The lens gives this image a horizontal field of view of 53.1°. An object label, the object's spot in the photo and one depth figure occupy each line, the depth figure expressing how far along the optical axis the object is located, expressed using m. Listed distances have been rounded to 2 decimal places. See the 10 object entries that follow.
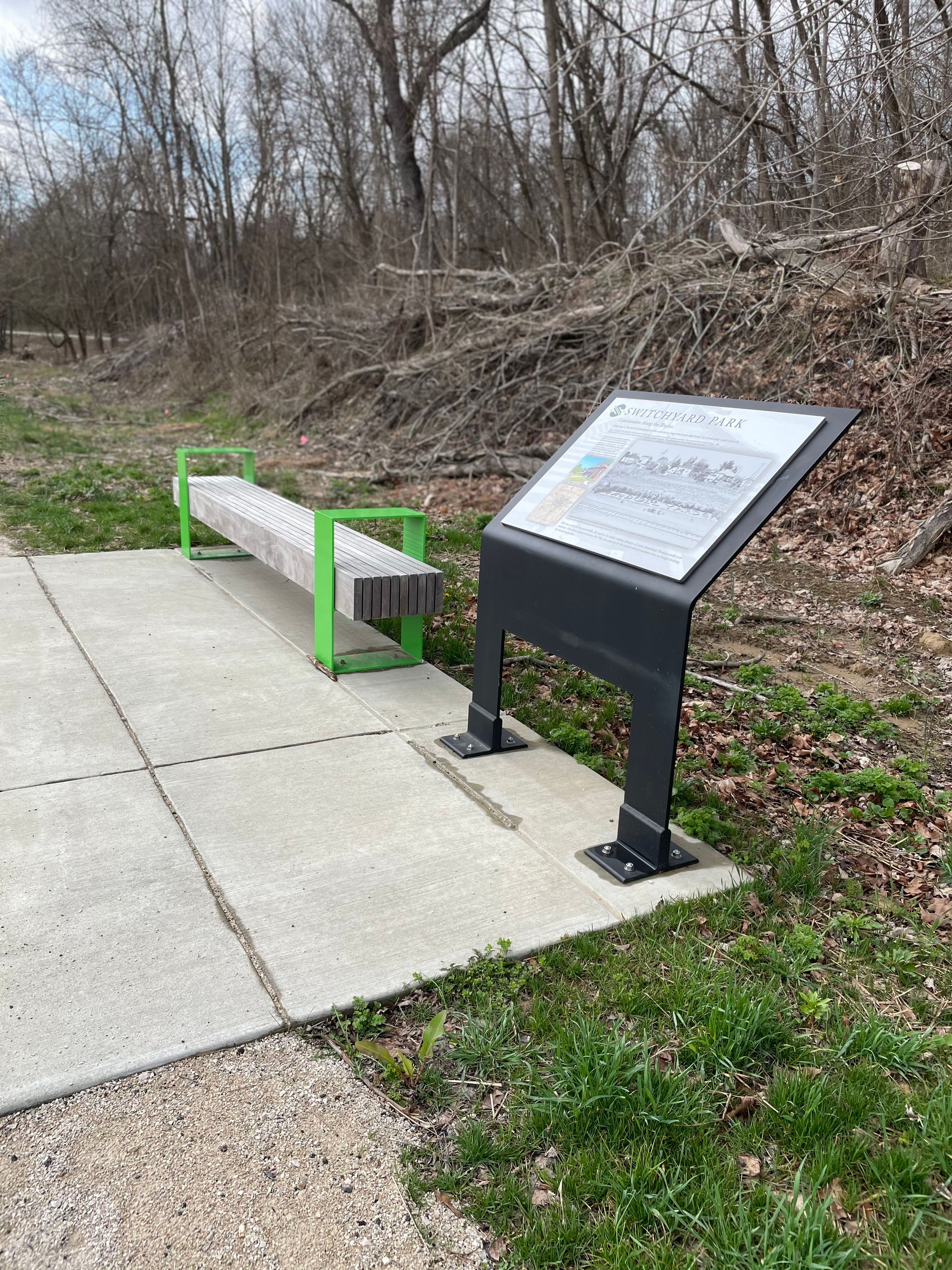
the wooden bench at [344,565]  4.79
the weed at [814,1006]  2.56
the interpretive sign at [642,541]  3.07
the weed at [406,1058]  2.35
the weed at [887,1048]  2.39
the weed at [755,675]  5.16
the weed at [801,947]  2.79
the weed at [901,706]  4.84
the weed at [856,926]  2.98
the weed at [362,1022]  2.49
